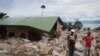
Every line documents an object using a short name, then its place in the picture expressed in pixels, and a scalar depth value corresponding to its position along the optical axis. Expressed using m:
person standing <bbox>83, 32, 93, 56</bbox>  4.02
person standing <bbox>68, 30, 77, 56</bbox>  4.11
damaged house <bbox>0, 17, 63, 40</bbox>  9.20
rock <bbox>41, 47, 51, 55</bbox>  5.29
